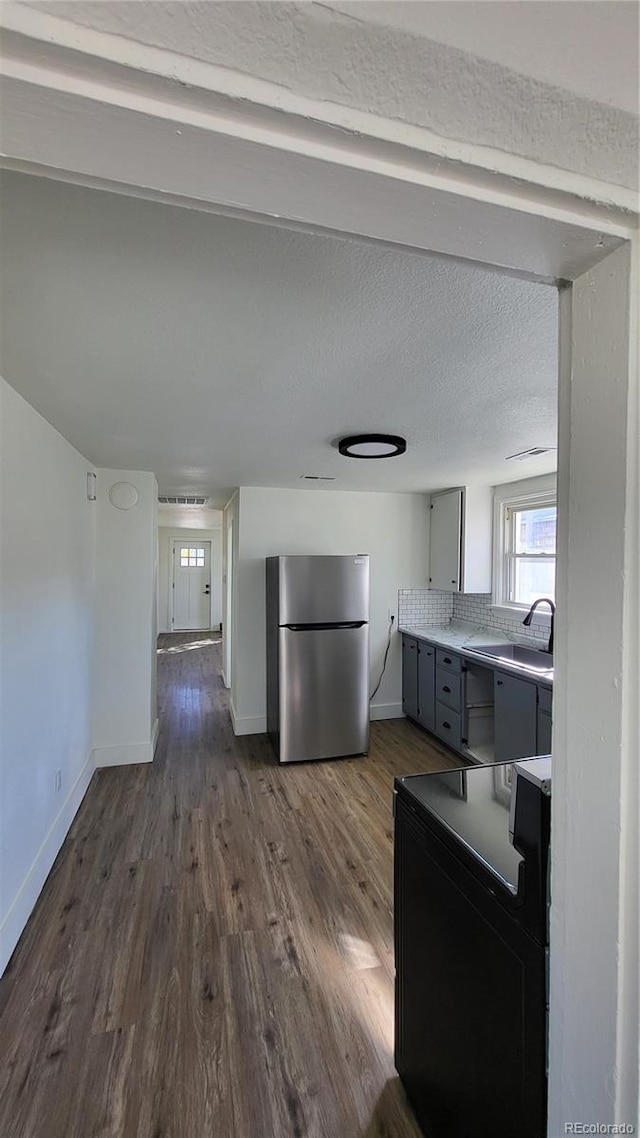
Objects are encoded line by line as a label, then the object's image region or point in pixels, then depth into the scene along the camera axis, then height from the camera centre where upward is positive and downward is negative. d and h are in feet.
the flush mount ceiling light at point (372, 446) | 7.34 +2.04
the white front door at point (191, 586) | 29.48 -1.37
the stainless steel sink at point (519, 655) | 10.89 -2.18
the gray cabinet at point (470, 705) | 9.03 -3.32
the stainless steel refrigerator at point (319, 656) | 11.35 -2.29
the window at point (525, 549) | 11.55 +0.54
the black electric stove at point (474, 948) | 2.69 -2.75
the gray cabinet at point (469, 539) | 12.96 +0.83
